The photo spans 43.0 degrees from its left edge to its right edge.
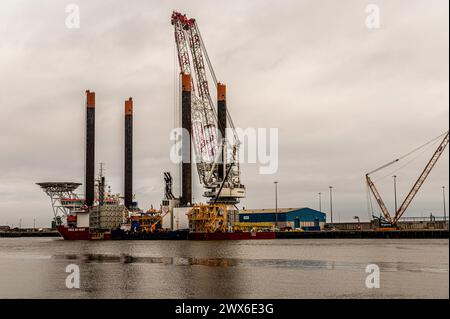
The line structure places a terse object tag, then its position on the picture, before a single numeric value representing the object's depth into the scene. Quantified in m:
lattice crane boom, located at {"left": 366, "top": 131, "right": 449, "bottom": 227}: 146.50
